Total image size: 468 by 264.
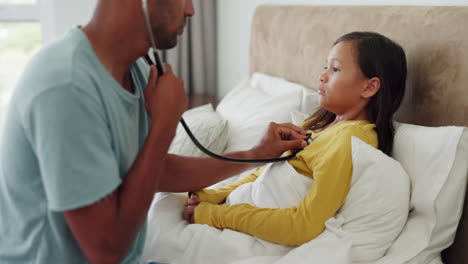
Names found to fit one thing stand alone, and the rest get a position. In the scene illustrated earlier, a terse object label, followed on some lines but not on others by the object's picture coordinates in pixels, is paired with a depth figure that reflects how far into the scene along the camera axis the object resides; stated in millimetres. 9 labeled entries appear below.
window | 3570
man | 864
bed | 1222
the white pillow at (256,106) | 1973
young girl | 1261
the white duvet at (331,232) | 1211
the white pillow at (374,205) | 1220
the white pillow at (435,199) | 1213
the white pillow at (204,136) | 1886
